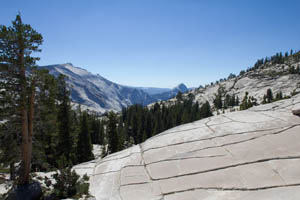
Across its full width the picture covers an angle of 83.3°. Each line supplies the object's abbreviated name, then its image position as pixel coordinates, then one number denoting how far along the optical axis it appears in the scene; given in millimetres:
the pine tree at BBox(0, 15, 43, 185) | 8695
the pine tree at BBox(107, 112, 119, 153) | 29153
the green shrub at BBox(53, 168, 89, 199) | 7793
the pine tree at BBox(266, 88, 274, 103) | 82362
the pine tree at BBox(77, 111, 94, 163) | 28859
